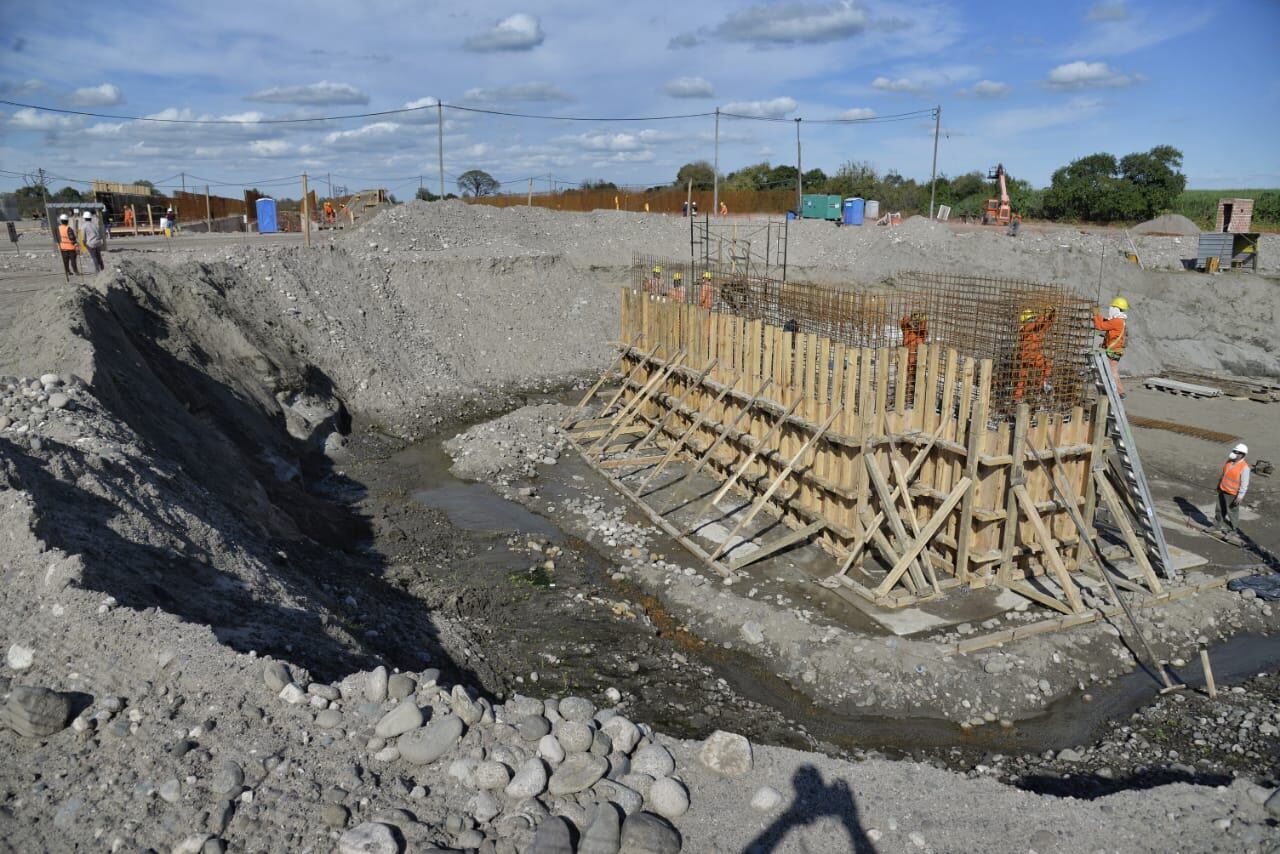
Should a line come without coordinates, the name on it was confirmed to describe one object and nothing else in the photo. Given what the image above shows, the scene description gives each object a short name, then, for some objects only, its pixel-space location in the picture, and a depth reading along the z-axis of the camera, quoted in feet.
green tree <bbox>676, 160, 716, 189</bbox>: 216.29
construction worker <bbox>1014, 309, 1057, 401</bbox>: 35.17
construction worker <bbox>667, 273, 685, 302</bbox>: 57.57
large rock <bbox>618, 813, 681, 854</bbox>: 15.97
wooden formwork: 33.35
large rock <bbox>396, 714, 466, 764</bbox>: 17.44
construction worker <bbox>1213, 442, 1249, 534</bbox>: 39.32
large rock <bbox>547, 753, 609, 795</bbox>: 17.24
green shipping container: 138.41
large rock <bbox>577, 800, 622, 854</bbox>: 15.85
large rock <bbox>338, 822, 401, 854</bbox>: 15.02
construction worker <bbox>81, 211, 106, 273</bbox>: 59.16
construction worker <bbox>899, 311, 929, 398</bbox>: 40.16
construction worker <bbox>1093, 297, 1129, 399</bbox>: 40.35
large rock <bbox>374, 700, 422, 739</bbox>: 17.84
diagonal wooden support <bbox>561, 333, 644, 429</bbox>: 58.90
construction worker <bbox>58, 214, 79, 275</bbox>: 59.36
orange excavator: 124.36
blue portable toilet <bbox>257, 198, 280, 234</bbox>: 117.39
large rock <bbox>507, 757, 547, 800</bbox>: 16.92
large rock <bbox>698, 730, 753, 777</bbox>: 18.49
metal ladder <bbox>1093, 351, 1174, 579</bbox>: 34.60
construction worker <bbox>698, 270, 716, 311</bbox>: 55.26
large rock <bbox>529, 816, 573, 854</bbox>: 15.66
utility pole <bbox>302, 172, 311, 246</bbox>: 81.30
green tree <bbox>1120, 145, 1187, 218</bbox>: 148.66
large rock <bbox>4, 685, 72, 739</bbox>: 16.61
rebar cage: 35.55
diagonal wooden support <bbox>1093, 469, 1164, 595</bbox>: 33.60
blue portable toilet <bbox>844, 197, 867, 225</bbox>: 136.15
